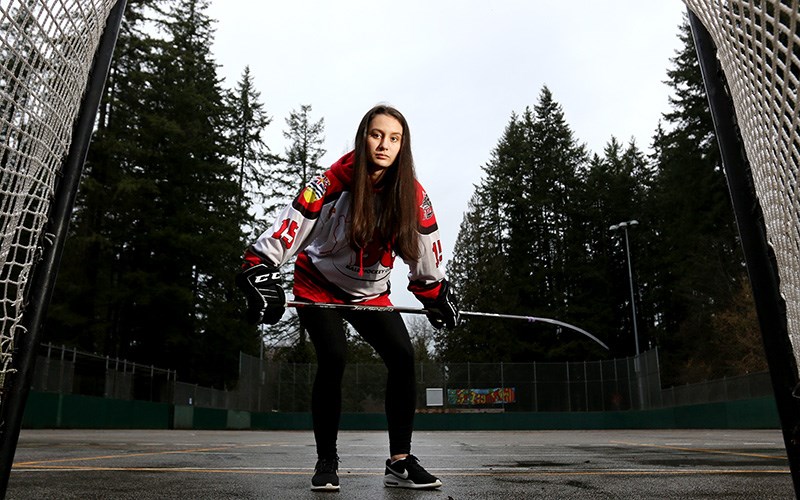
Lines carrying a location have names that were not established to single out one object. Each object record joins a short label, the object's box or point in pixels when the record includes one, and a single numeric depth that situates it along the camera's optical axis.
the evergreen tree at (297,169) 41.69
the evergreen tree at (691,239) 35.59
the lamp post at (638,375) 30.72
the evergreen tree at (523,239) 46.94
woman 3.19
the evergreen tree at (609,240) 47.64
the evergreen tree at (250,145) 41.28
